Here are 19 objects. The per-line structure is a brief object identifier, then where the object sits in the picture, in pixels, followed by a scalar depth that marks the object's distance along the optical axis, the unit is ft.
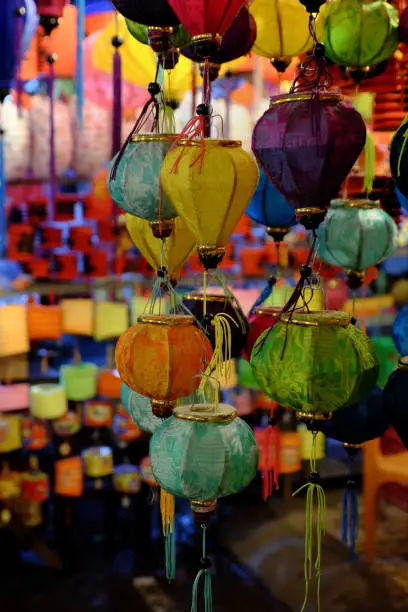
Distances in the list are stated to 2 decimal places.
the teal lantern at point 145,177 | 2.48
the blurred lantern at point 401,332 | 2.76
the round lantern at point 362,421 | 2.98
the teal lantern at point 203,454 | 2.39
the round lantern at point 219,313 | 2.76
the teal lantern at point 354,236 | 3.07
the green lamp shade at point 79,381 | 8.79
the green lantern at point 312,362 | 2.37
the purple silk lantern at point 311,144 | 2.27
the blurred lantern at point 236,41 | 2.67
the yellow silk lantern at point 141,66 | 5.64
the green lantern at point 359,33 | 2.81
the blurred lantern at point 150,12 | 2.40
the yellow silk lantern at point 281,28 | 2.91
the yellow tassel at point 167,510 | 2.77
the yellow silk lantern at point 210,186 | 2.30
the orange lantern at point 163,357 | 2.48
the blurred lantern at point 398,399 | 2.69
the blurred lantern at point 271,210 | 2.91
